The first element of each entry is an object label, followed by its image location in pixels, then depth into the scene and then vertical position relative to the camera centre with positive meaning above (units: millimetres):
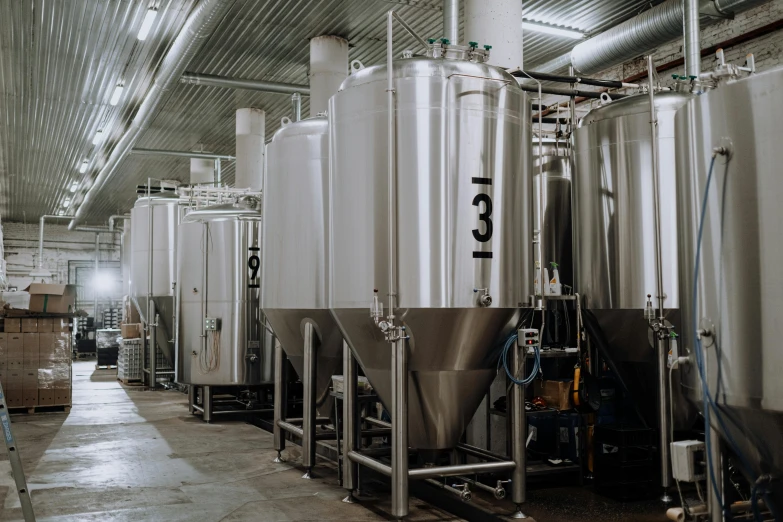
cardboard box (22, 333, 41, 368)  9141 -572
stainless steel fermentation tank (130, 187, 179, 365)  12102 +839
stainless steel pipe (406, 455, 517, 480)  4312 -1051
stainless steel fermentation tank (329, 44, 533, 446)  4228 +436
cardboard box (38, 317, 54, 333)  9258 -285
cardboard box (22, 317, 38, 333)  9180 -280
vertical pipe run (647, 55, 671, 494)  4840 -537
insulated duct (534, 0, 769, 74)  8031 +3131
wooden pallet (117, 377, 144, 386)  13617 -1543
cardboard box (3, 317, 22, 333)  9070 -296
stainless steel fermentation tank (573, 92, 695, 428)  5043 +462
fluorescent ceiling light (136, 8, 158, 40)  8906 +3551
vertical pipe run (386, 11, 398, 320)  4199 +768
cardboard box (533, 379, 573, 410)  5414 -742
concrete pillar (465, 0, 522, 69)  6215 +2330
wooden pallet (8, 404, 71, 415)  9367 -1427
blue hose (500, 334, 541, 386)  4488 -426
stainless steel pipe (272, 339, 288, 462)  6613 -897
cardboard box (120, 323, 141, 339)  13773 -576
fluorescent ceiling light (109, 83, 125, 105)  11875 +3509
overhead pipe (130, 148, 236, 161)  15947 +3324
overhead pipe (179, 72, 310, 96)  11562 +3561
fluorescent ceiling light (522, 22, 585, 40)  10109 +3808
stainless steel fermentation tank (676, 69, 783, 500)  2475 +119
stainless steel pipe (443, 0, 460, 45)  5770 +2268
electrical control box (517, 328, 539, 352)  4500 -257
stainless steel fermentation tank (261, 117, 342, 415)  5949 +502
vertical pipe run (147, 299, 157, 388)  12078 -730
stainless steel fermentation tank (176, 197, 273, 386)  8648 +30
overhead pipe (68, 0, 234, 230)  7980 +3137
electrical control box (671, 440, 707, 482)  2975 -693
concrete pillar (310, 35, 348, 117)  9852 +3309
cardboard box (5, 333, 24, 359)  9047 -540
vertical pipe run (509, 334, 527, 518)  4488 -894
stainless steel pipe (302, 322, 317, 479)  5801 -837
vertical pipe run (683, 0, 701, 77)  6680 +2399
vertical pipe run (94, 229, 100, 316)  26556 +1505
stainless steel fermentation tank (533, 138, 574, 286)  6160 +796
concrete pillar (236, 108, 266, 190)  12961 +2815
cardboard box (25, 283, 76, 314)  9188 +52
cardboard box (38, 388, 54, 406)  9461 -1255
